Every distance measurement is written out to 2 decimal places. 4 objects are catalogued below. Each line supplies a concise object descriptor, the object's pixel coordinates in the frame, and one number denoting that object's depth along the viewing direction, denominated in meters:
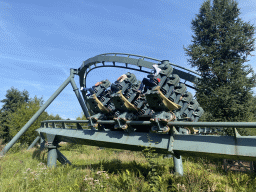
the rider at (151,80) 5.01
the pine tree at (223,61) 14.48
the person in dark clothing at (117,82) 6.42
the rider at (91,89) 7.50
